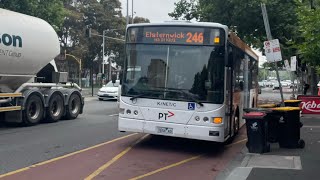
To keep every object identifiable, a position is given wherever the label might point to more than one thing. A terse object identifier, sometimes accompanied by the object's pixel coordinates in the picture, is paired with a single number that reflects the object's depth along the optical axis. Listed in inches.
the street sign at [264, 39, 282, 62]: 563.2
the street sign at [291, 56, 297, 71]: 952.3
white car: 1248.8
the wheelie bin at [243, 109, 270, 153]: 421.6
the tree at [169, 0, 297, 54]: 985.8
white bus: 407.2
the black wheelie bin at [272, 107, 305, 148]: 455.8
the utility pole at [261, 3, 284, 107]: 529.7
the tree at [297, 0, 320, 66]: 563.2
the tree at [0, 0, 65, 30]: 1111.6
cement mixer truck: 572.4
